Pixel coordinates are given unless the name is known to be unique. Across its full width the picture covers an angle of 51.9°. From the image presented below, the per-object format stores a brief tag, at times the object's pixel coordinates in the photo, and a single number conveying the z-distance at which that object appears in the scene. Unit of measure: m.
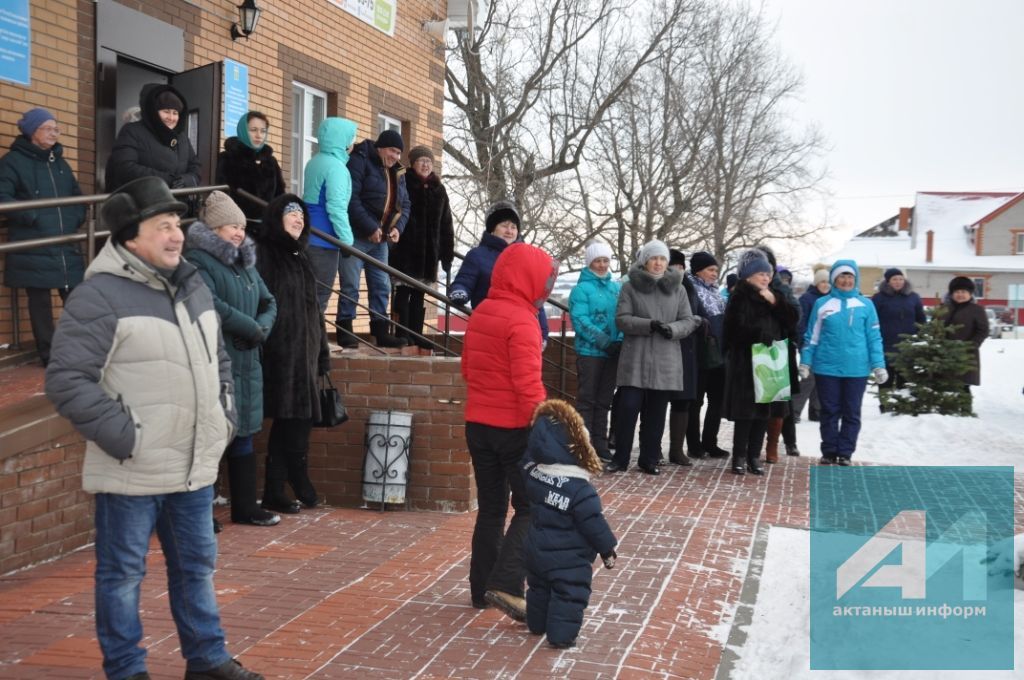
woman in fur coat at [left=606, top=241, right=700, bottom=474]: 9.31
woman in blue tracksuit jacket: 10.09
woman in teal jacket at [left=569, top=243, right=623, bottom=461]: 9.68
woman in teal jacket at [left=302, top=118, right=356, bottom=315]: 8.62
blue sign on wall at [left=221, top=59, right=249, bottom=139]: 10.25
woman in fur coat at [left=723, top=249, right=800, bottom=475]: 9.73
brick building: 8.15
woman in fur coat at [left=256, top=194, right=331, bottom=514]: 6.95
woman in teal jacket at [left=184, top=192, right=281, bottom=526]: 6.22
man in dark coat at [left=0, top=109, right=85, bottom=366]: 6.94
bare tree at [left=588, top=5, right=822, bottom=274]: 27.23
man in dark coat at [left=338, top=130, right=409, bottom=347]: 9.14
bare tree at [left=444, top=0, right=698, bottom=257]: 22.83
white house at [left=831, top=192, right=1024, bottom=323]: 67.38
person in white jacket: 3.64
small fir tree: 13.46
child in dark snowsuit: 4.81
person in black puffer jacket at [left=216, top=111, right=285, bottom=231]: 8.44
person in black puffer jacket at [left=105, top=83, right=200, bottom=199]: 7.41
